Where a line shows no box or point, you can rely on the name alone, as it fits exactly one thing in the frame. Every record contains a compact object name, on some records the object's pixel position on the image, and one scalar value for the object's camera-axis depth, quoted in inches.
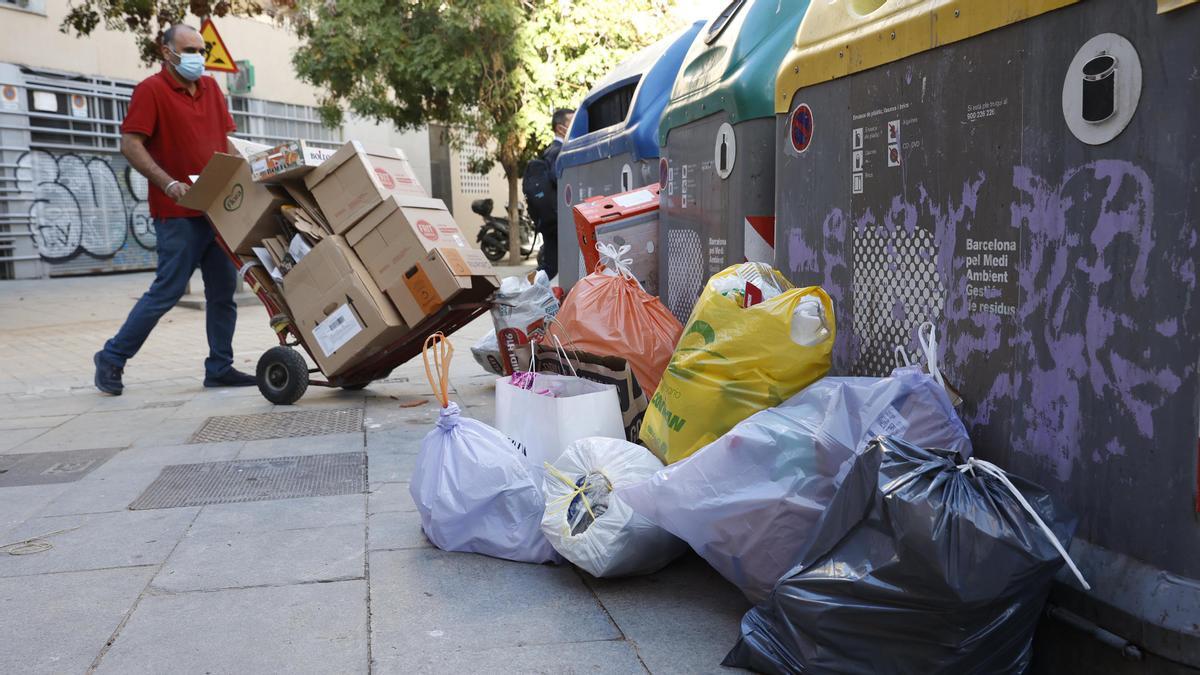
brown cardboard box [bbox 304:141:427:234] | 188.1
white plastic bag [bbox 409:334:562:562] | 111.3
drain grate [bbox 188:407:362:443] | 179.8
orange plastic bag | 141.9
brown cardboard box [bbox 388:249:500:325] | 177.8
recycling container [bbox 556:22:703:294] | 206.1
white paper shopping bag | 121.5
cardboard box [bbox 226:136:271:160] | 205.5
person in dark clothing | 336.5
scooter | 776.9
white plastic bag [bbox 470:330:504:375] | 216.7
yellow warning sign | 343.9
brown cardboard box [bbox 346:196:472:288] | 183.0
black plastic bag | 69.2
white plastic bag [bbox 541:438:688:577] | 99.3
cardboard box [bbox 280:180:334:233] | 195.8
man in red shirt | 216.1
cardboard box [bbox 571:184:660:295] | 175.0
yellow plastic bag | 99.3
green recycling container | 131.9
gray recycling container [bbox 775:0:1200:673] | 65.9
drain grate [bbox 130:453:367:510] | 139.4
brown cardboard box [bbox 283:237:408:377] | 186.1
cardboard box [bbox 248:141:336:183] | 190.1
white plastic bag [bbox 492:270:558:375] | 177.5
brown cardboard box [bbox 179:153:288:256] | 196.5
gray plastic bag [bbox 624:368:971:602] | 85.0
